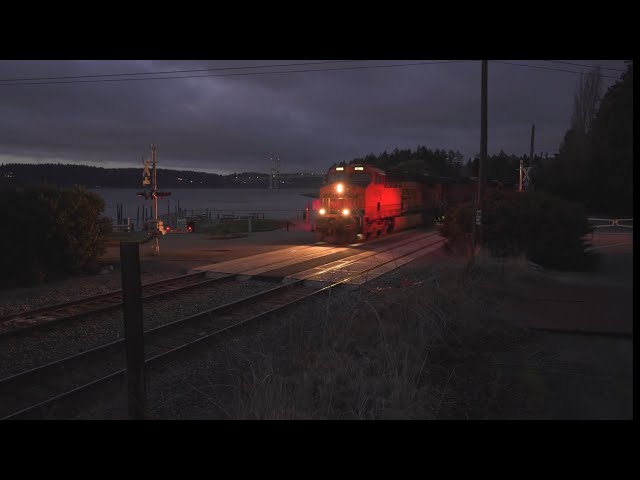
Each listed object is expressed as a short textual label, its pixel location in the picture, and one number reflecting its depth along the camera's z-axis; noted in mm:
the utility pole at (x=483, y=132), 19250
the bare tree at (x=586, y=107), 51600
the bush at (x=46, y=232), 15242
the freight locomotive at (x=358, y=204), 25672
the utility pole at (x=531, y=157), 33844
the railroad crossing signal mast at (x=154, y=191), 21123
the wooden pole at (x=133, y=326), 4152
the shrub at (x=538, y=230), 16547
